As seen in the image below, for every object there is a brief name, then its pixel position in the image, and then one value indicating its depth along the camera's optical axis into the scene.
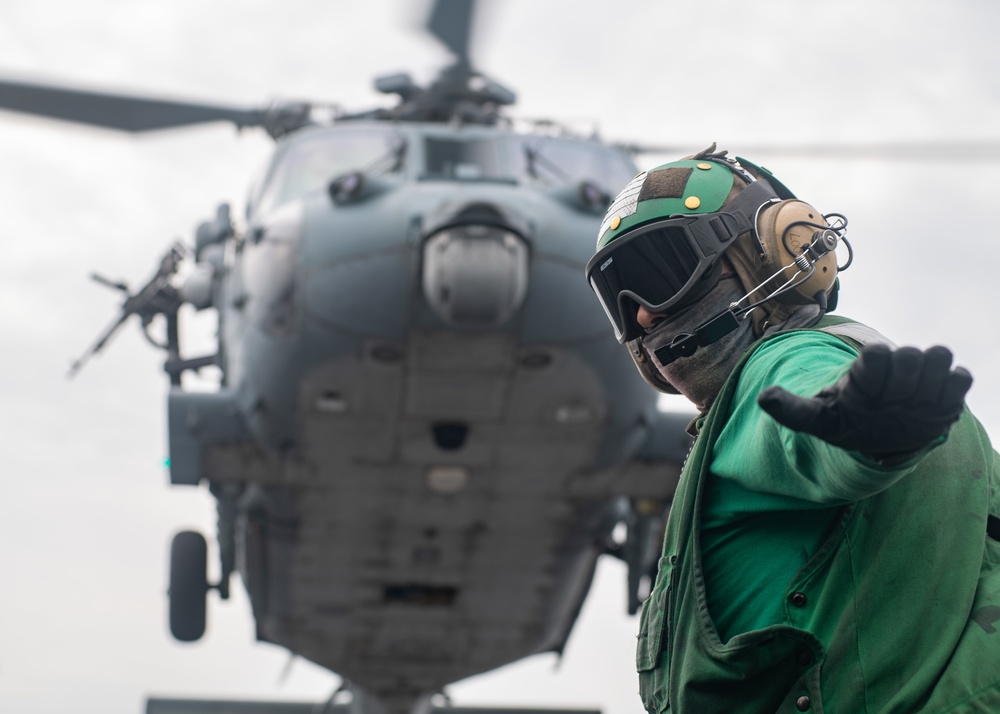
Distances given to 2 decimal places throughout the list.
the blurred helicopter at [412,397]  12.73
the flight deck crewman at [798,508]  4.87
